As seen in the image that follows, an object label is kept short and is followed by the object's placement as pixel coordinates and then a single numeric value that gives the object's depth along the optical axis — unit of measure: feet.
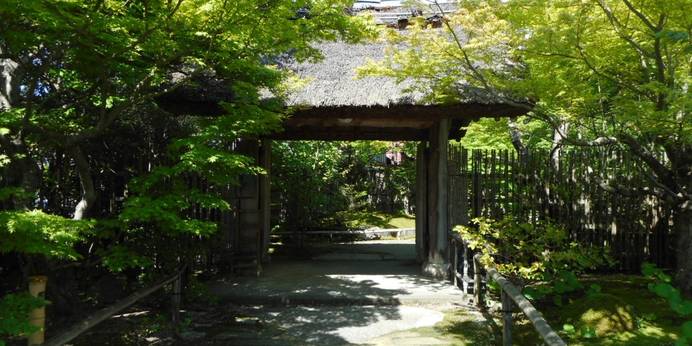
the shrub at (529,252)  19.98
